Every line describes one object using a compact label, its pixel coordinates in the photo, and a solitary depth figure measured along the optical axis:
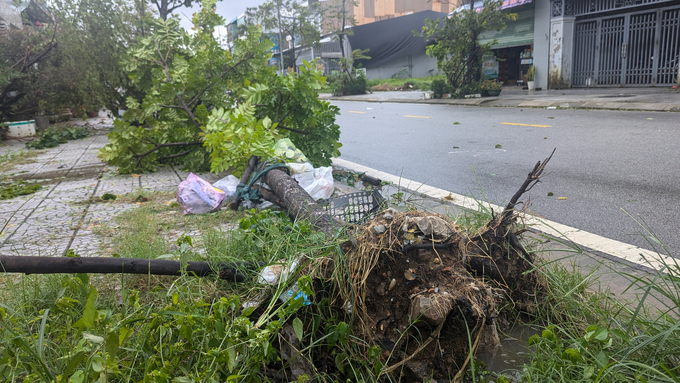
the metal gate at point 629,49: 16.14
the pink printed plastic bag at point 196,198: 4.44
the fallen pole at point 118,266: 1.92
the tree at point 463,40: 17.61
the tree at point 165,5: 14.76
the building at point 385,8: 47.31
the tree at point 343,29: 32.33
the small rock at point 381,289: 2.05
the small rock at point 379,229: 2.13
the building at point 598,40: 16.30
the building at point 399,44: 35.62
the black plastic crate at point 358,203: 3.26
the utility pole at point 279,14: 33.16
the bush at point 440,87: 19.58
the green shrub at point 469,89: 18.30
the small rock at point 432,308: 1.84
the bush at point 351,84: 29.14
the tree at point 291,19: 33.75
